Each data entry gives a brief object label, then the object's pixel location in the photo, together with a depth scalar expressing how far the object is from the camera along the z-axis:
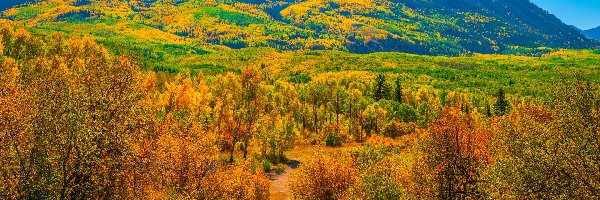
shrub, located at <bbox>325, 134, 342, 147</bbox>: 116.81
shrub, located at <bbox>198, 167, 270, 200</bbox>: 50.09
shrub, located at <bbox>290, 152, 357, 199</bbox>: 54.44
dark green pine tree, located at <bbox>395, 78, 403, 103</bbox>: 169.55
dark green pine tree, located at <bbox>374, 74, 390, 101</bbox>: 174.50
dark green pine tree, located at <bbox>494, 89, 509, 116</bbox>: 141.88
